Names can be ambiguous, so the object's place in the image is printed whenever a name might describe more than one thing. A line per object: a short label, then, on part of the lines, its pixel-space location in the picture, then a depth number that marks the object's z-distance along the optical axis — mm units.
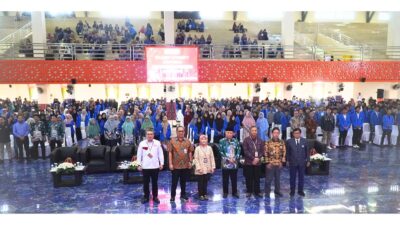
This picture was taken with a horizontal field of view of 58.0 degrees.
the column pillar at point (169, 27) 15422
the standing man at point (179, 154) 7043
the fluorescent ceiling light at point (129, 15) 25116
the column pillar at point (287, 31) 17891
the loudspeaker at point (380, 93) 21141
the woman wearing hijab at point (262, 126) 11352
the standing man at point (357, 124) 12180
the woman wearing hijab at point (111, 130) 11094
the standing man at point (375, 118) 12438
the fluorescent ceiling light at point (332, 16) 27156
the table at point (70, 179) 8234
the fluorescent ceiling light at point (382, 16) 27423
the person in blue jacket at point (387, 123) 12047
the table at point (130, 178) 8477
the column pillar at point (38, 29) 16172
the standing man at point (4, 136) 10539
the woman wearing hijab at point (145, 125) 10898
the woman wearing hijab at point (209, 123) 12117
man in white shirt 6922
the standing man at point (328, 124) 11773
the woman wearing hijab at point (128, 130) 10664
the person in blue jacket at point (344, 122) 12000
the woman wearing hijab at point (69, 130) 12289
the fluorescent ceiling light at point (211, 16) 26059
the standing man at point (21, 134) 10656
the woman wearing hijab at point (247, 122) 11091
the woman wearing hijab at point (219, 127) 11641
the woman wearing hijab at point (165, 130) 10617
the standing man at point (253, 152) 7191
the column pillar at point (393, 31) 18516
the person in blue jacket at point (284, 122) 12742
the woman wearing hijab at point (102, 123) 11508
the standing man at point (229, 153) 7191
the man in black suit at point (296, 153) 7223
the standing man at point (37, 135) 10852
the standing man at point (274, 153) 7152
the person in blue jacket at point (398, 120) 12312
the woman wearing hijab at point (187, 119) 13439
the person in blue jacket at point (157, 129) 10953
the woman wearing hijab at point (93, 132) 11008
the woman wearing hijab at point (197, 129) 11578
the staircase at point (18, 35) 19150
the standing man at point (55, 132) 10945
